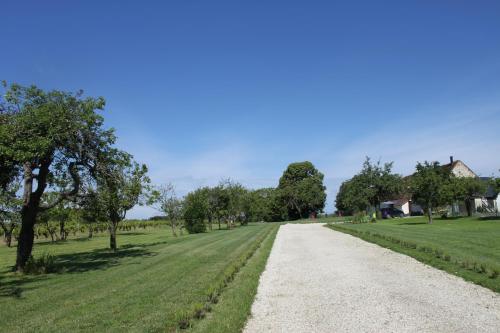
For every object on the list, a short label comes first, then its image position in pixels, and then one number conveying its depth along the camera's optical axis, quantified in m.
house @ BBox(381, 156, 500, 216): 56.03
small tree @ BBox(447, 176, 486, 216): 44.31
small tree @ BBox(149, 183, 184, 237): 43.01
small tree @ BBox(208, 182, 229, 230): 51.38
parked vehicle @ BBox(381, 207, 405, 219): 76.96
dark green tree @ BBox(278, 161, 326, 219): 88.06
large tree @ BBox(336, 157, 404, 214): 58.19
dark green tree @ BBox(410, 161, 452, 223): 39.19
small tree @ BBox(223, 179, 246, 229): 53.00
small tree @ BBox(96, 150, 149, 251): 16.91
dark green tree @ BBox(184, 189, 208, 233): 42.59
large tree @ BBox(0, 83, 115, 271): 13.64
